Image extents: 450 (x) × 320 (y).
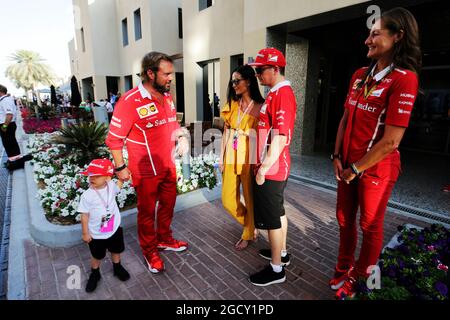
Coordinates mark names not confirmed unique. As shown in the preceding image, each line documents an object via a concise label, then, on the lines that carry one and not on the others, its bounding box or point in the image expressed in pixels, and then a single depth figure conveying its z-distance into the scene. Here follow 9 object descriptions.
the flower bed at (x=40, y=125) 11.02
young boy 2.37
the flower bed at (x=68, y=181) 3.78
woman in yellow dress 2.81
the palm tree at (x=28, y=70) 53.75
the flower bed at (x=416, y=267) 2.08
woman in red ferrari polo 1.83
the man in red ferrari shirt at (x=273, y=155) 2.25
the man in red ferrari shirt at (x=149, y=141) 2.52
